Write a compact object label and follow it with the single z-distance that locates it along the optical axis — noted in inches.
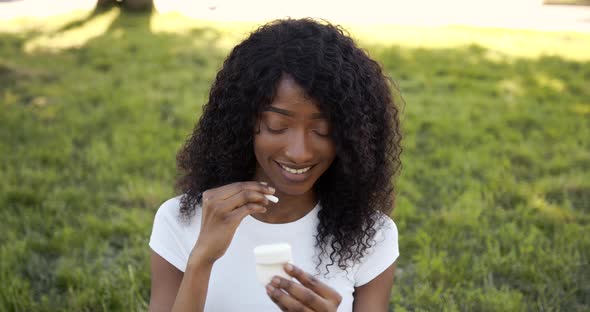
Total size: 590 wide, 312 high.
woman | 65.3
